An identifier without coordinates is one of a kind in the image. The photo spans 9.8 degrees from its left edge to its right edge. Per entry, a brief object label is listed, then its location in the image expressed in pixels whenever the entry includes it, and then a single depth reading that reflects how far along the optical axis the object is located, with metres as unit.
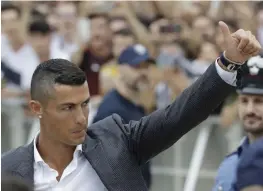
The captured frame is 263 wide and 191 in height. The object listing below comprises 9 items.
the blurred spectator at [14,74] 16.18
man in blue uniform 9.76
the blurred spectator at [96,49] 15.96
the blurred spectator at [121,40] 15.47
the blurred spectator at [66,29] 16.97
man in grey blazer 7.74
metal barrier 14.31
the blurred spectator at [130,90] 12.28
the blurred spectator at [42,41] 16.99
